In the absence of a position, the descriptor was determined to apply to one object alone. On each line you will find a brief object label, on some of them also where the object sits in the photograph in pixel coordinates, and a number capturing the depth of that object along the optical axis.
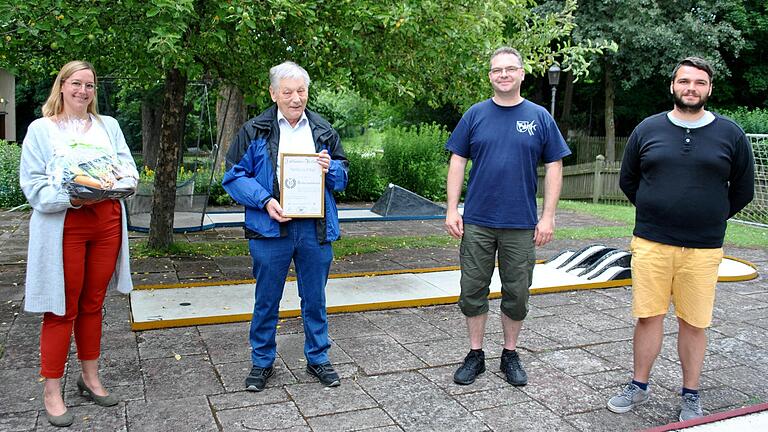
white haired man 4.00
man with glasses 4.11
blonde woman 3.54
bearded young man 3.66
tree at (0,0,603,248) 5.68
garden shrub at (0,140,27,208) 13.23
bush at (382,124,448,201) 17.14
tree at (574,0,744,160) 21.86
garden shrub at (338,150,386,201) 16.53
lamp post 21.60
